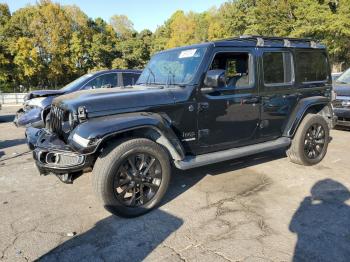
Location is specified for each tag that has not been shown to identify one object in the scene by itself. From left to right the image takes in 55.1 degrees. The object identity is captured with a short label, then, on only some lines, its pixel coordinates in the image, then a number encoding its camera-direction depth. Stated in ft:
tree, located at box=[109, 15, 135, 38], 180.36
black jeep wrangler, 12.00
